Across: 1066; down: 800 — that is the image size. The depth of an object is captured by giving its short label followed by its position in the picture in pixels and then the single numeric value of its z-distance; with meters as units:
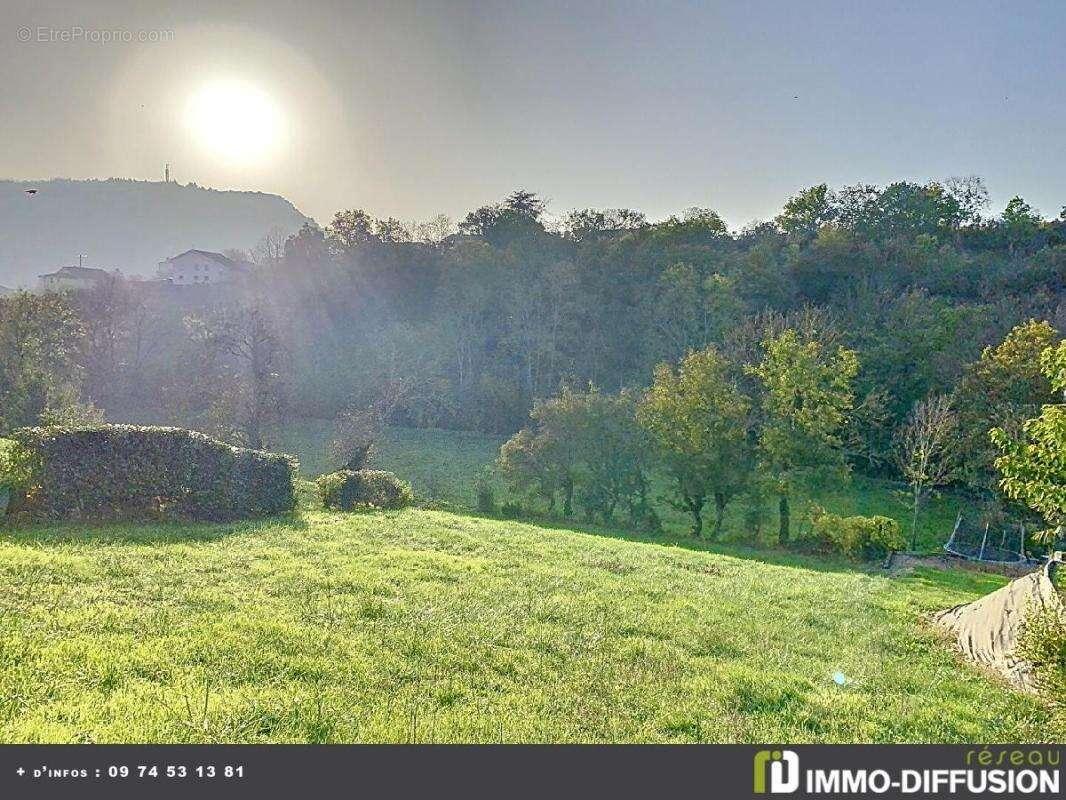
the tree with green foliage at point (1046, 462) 7.78
